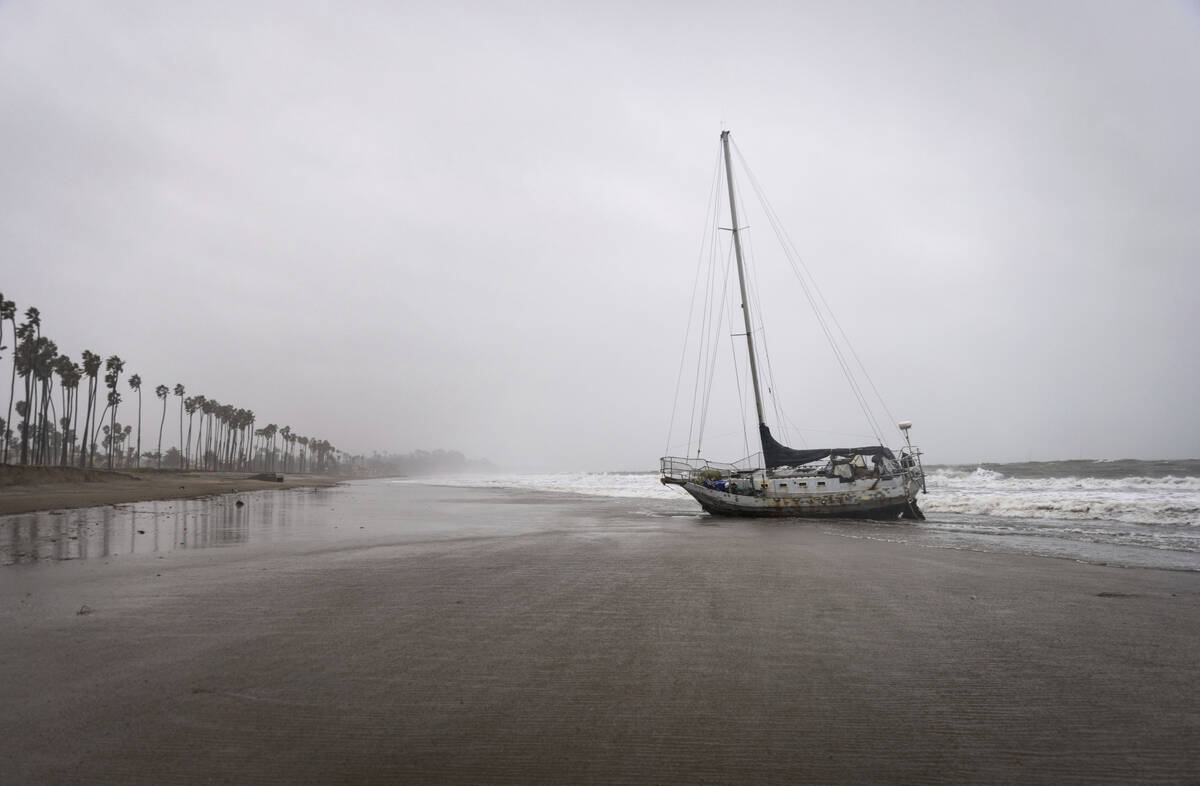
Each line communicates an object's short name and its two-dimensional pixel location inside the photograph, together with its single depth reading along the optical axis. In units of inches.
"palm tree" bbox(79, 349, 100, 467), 2642.7
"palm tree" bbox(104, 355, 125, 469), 3039.1
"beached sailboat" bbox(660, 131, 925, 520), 906.7
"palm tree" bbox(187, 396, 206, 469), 4669.3
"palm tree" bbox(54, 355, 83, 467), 2568.9
